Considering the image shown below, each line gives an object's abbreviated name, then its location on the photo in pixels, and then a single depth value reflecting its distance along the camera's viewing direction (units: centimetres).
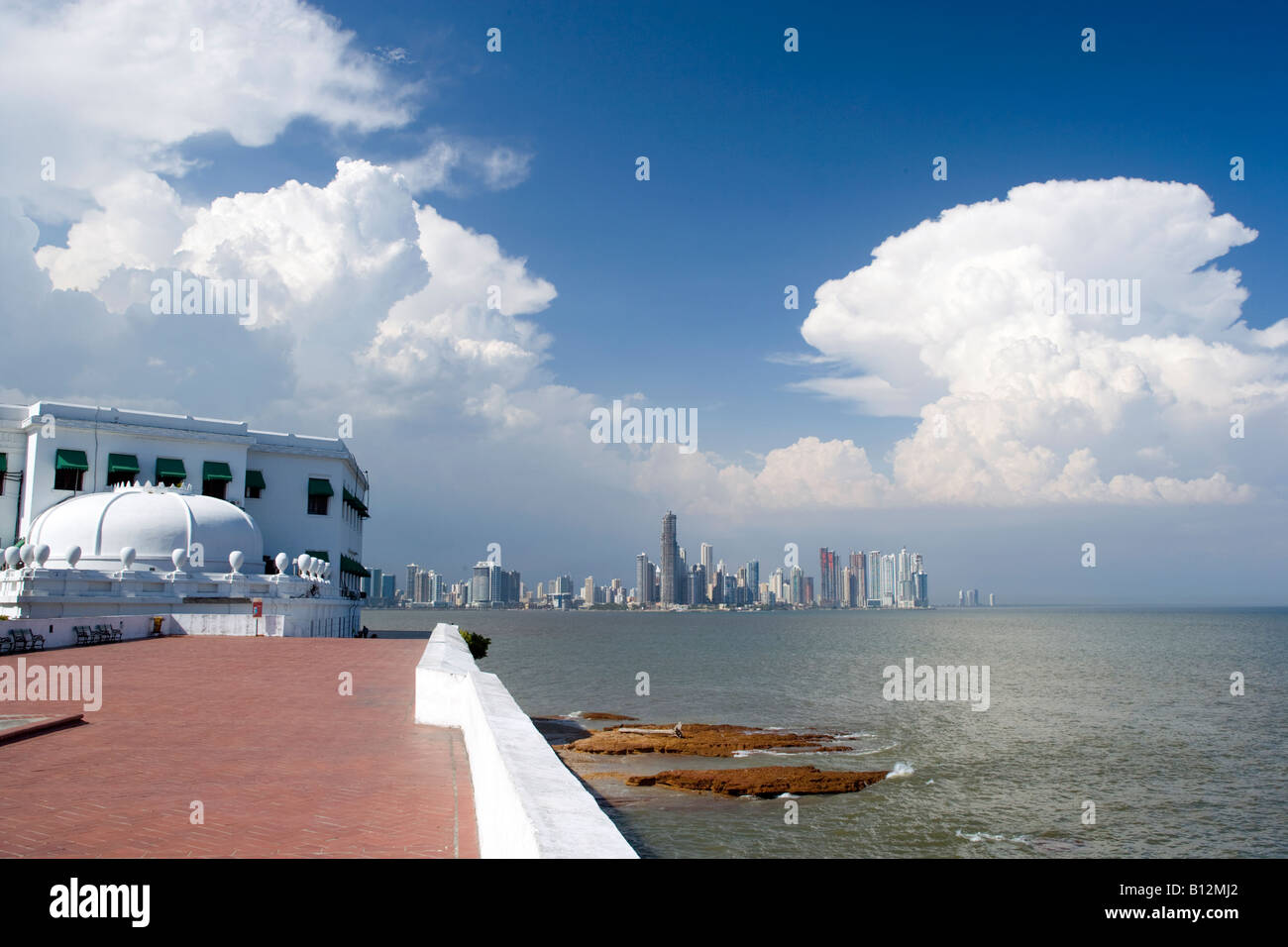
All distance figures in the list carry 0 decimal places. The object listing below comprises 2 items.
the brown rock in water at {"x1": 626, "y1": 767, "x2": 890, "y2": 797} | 2205
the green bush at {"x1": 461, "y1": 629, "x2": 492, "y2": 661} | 3968
